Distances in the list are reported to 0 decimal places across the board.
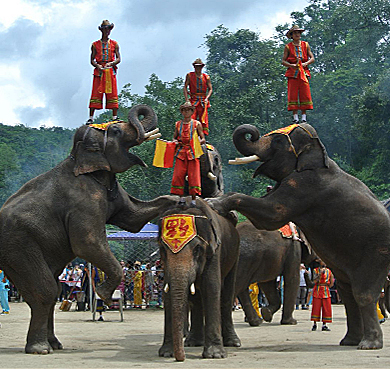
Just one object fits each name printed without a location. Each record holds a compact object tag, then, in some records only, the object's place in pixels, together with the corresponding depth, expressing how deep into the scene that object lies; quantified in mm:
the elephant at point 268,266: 15539
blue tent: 25188
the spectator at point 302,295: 25578
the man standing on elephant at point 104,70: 12984
